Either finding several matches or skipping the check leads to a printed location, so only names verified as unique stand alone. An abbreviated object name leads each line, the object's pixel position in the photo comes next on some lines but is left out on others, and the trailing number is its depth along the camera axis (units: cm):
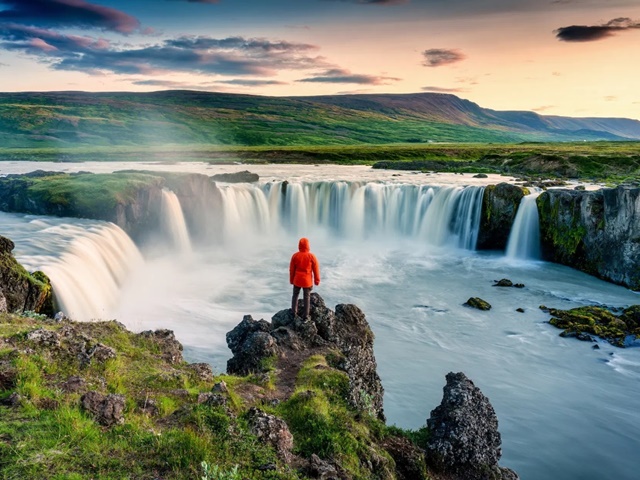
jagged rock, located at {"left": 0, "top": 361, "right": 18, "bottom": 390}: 789
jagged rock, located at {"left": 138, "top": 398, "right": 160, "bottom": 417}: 822
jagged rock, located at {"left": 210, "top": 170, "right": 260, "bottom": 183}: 5169
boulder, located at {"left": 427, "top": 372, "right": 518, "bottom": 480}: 1006
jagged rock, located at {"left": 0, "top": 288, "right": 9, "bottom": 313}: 1369
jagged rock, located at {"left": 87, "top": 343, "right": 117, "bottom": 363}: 978
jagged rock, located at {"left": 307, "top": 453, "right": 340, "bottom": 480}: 730
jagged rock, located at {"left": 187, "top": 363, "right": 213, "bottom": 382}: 1076
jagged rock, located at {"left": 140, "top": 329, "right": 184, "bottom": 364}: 1232
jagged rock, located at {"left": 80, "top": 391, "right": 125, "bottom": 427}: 736
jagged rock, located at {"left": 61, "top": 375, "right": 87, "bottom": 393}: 828
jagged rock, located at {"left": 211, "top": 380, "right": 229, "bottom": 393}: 903
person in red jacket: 1374
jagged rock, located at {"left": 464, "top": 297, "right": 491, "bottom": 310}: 2623
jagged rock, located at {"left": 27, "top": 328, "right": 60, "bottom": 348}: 941
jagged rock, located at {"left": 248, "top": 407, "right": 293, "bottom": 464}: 761
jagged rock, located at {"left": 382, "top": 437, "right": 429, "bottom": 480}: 922
